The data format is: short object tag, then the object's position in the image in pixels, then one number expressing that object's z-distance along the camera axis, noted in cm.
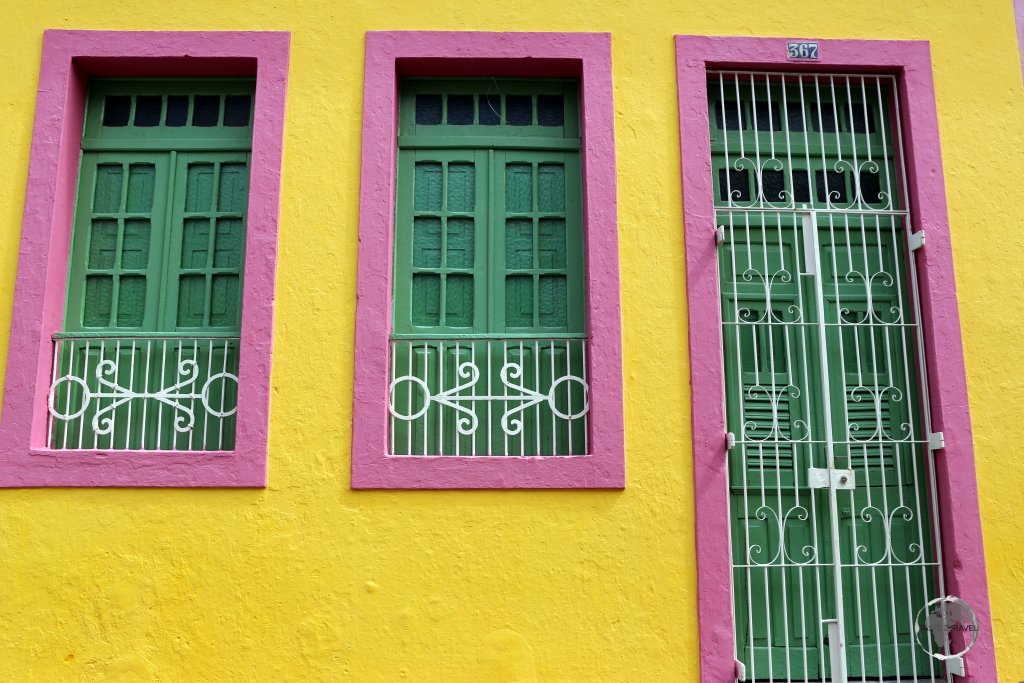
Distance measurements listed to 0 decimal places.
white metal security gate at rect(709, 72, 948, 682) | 475
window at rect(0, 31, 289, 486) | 473
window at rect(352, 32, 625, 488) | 476
